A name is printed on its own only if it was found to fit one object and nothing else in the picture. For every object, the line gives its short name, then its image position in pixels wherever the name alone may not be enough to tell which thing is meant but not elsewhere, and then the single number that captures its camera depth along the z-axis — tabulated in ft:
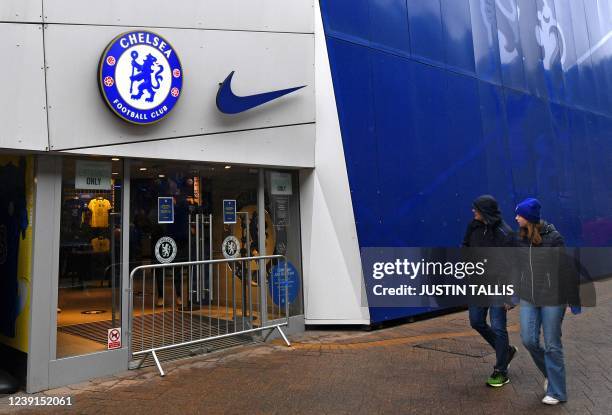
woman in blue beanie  15.56
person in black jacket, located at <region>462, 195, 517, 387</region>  17.53
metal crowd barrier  20.76
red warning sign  20.02
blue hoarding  27.81
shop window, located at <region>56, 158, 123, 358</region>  19.21
